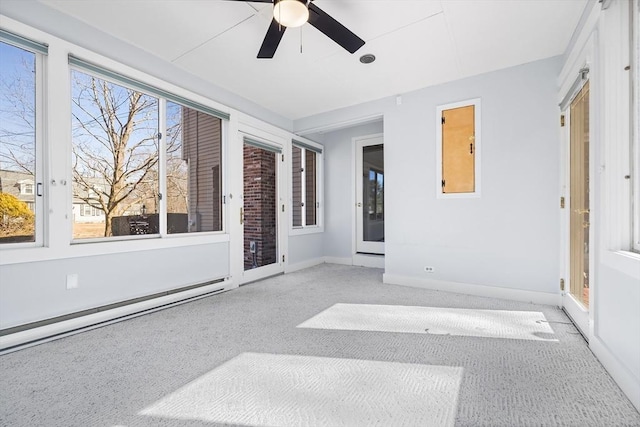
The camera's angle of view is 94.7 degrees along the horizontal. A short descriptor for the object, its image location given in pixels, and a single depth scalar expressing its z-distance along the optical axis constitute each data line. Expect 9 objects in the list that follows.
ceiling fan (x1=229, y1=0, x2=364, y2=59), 2.03
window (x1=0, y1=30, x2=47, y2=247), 2.24
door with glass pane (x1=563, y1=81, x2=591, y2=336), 2.50
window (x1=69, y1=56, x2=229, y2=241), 2.68
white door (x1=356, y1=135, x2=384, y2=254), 5.57
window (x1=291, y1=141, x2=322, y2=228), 5.33
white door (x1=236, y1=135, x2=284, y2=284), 4.75
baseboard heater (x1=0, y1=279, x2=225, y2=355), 2.19
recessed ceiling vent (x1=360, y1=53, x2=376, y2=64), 3.16
